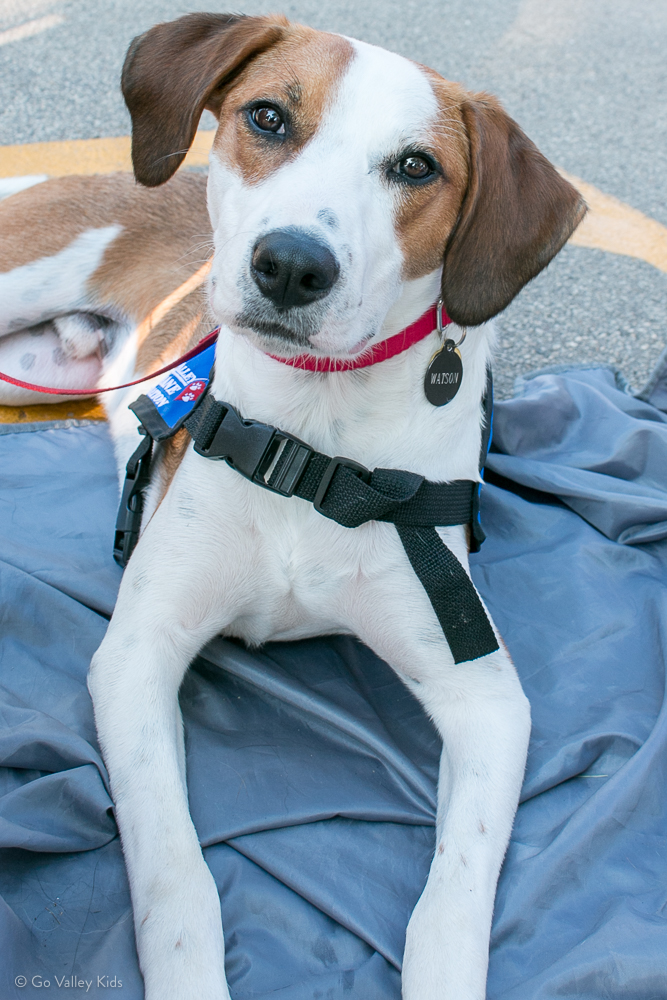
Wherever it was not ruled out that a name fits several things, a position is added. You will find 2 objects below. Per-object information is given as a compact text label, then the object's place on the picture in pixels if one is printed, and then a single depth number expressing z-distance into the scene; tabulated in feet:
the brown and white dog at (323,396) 4.09
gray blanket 4.21
